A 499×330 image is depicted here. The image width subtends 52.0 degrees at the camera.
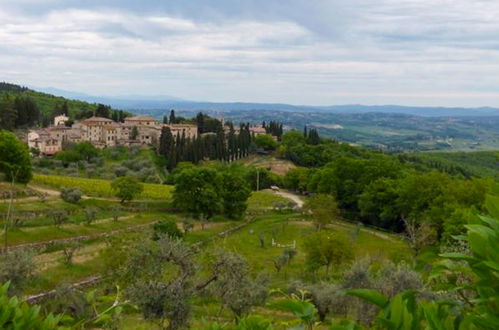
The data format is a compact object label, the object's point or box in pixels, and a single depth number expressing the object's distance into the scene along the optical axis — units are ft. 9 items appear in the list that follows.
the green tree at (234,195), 163.43
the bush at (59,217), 118.01
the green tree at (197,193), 152.87
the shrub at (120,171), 211.61
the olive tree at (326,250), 99.66
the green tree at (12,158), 138.31
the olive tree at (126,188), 151.53
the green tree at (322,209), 141.28
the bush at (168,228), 109.86
